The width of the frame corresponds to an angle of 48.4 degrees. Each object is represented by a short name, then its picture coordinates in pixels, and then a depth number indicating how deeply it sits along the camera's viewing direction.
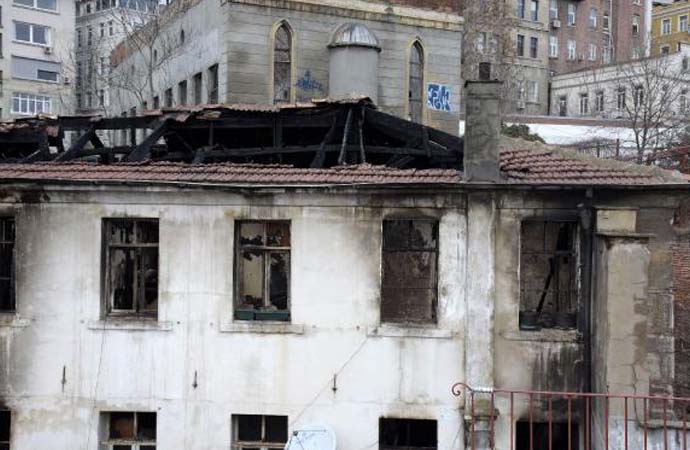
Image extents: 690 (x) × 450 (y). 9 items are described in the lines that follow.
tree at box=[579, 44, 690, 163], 31.92
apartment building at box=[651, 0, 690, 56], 75.56
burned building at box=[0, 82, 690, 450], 12.48
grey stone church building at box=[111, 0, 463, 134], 23.11
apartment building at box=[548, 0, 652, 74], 67.88
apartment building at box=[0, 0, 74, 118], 58.56
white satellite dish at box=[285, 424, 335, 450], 12.33
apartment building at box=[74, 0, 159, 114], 44.06
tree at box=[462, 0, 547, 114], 42.66
